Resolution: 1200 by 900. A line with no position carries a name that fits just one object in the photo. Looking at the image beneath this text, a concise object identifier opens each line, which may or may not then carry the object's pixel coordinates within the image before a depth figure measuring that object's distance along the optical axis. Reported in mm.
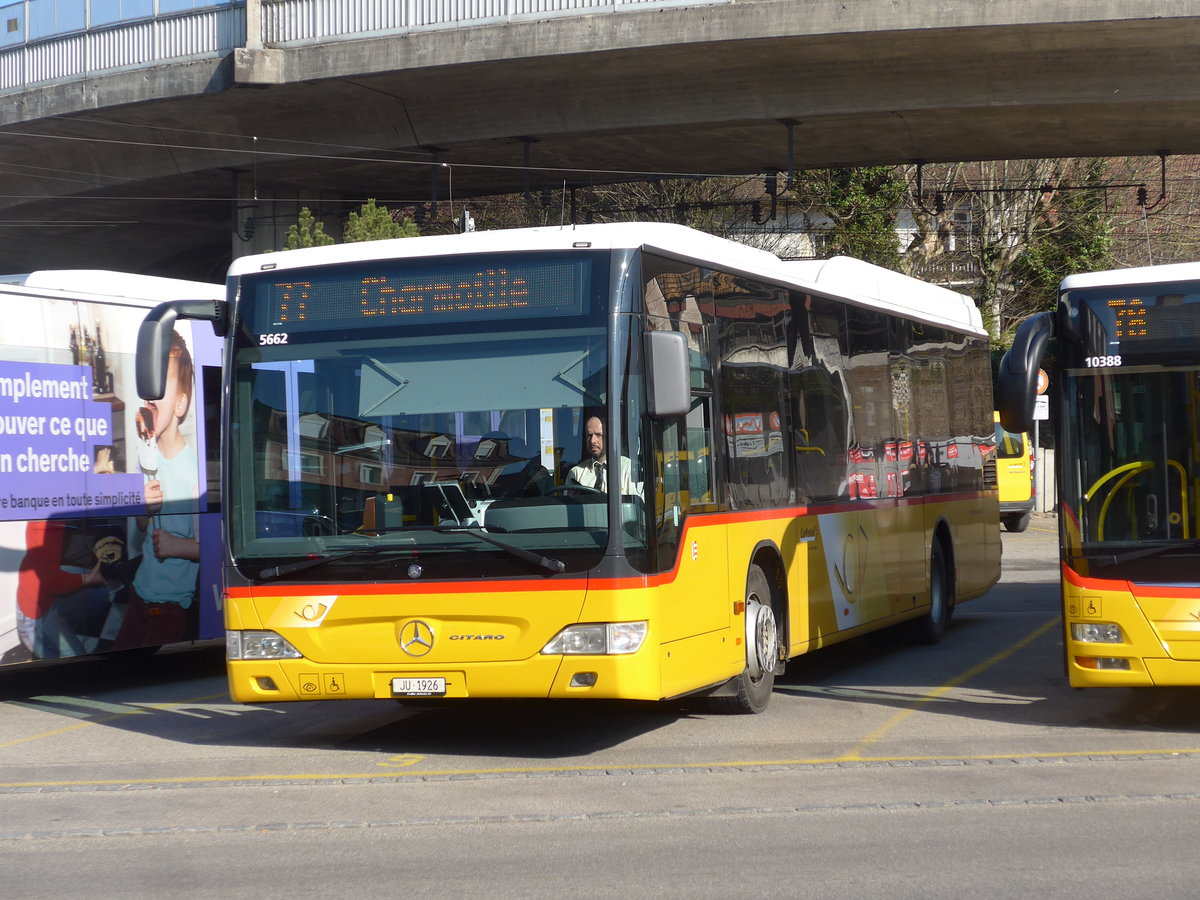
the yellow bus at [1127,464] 9164
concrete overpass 22500
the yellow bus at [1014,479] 33969
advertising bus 11617
